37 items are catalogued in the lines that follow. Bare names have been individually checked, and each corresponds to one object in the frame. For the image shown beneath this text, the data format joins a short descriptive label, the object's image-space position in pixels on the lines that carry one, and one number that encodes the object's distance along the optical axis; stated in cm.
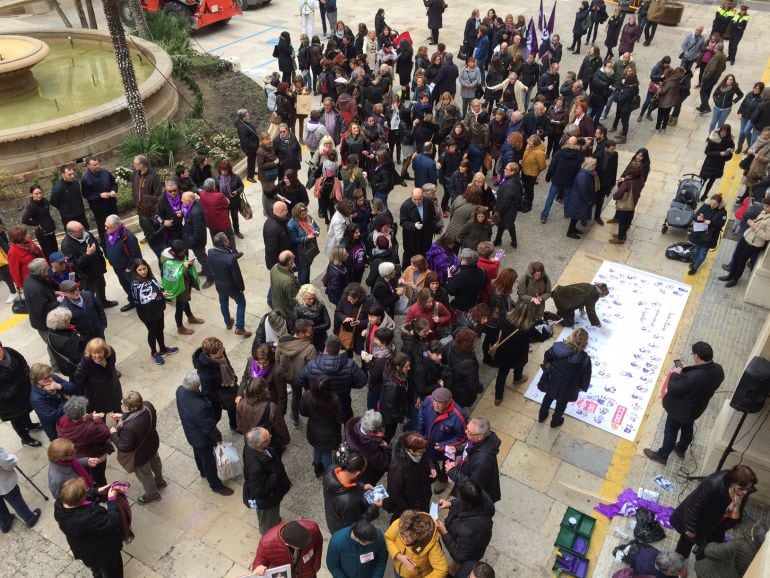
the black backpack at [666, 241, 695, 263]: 1109
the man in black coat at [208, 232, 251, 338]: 846
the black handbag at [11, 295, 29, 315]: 911
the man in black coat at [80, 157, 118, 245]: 1002
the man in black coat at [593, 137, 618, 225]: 1108
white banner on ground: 828
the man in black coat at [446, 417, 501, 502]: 589
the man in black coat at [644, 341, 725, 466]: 685
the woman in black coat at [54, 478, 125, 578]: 522
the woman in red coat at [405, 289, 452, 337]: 754
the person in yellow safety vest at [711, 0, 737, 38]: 1956
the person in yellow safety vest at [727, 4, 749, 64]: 1902
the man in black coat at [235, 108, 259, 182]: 1220
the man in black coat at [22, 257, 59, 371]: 774
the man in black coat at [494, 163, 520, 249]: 1035
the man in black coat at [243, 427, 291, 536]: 557
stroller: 1153
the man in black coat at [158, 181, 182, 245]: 946
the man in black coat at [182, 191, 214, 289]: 933
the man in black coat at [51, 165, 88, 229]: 980
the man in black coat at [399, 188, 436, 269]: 952
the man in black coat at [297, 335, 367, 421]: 666
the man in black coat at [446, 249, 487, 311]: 826
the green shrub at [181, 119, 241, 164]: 1348
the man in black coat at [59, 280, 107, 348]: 759
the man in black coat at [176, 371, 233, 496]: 629
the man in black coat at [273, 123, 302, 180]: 1148
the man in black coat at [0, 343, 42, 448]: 673
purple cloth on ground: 693
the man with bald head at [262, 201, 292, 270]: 887
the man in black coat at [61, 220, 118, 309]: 861
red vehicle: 2089
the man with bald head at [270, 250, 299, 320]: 803
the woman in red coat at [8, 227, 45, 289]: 841
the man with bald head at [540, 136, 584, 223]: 1105
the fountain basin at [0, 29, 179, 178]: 1254
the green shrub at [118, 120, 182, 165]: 1293
